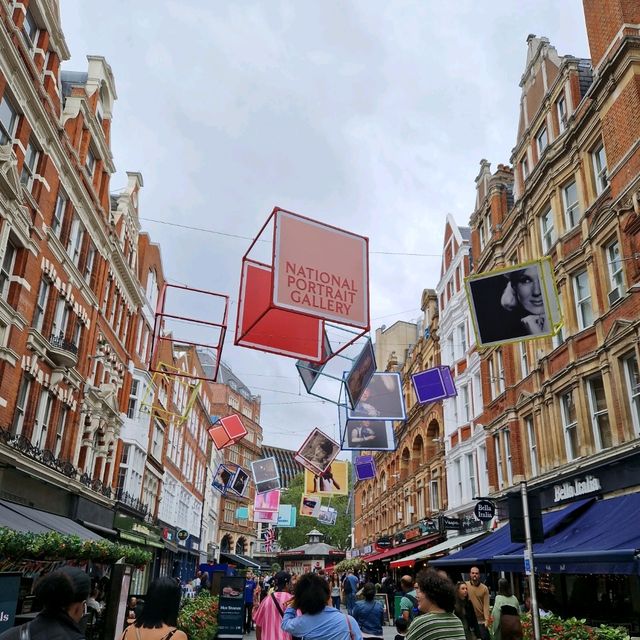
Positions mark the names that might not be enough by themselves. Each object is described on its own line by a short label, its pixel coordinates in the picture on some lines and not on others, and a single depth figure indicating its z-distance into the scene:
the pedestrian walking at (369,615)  9.28
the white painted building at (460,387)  28.08
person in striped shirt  4.57
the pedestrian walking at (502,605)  8.79
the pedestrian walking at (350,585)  21.17
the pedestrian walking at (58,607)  3.36
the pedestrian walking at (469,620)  7.13
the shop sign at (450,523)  27.45
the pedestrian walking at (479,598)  10.48
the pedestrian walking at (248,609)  20.20
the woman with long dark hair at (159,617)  4.21
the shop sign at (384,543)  40.22
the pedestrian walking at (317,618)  5.39
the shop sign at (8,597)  5.70
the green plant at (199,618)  11.22
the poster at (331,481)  35.08
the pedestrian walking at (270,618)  8.05
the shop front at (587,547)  11.74
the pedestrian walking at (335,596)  24.78
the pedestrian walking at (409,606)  9.98
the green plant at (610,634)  8.41
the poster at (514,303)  13.17
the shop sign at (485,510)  21.55
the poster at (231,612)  13.91
